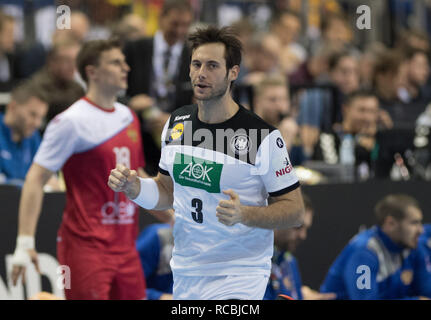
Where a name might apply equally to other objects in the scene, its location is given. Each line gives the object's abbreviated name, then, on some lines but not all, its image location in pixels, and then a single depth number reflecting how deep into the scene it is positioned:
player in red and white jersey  11.78
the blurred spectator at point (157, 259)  13.63
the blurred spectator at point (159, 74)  15.32
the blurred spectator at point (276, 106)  16.20
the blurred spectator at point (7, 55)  18.87
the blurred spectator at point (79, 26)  20.39
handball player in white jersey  8.99
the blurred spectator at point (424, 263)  14.70
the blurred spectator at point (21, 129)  14.91
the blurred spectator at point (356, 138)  16.50
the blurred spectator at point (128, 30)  17.75
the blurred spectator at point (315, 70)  20.95
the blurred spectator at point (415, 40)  23.12
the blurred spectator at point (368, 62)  20.90
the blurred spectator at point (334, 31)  25.84
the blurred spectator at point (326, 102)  18.61
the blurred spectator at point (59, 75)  15.93
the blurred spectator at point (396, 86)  18.45
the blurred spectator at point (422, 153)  16.39
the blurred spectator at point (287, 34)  23.83
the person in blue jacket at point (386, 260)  14.25
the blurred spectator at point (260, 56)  19.38
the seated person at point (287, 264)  13.11
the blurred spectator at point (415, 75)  20.16
